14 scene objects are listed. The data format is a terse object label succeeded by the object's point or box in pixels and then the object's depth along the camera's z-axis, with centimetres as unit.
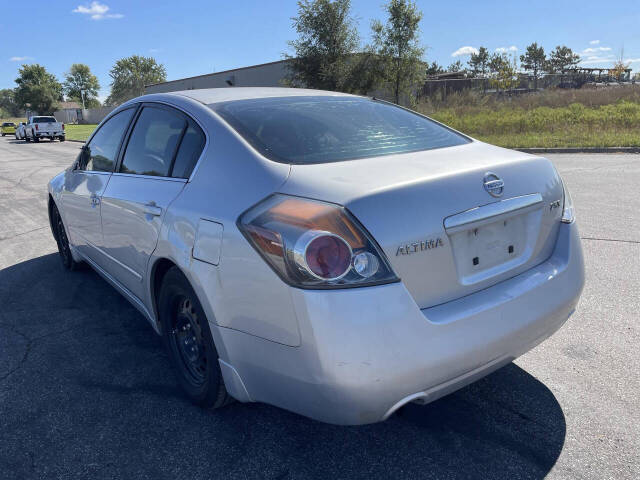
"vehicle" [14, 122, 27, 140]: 4136
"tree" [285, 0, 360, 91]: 3047
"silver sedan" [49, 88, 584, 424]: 190
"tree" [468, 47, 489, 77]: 9201
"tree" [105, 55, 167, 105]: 9881
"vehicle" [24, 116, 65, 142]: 3734
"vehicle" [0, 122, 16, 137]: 5603
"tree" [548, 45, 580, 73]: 8719
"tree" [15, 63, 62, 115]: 9206
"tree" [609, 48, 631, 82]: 5062
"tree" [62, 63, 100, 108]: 11194
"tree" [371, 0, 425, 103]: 2758
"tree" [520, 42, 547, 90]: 9406
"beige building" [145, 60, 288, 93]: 3909
